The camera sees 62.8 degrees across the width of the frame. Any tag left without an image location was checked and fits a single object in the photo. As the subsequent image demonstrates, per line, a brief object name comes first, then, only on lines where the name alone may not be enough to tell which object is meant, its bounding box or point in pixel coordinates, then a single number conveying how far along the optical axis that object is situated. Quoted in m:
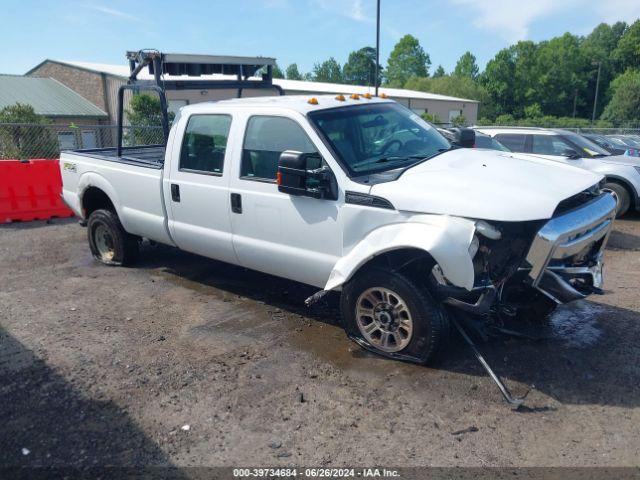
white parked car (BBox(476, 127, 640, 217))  9.23
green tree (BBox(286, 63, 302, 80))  139.68
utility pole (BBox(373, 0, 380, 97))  19.27
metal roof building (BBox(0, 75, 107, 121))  31.17
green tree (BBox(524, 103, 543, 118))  83.00
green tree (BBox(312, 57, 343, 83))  139.75
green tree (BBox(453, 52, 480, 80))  115.29
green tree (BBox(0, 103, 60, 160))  16.31
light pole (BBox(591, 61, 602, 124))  81.54
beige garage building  30.61
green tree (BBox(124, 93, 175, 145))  24.89
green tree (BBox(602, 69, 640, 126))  62.47
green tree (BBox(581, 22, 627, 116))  90.56
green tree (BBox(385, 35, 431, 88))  116.31
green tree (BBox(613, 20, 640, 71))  91.25
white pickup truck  3.58
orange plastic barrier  9.28
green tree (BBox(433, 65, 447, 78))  128.59
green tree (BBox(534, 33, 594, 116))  88.44
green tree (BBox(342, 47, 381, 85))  136.00
